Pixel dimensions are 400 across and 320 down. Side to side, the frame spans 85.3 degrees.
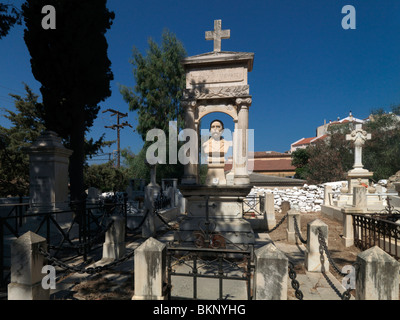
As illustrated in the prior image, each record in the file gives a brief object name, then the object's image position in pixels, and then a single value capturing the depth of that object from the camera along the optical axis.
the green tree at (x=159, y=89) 23.78
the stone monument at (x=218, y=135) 6.66
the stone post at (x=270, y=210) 10.13
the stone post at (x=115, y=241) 5.93
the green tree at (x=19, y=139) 14.73
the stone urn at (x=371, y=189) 11.03
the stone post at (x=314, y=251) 5.16
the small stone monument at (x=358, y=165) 13.12
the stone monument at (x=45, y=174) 7.70
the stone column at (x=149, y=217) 8.59
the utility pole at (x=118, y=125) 30.41
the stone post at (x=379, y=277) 2.83
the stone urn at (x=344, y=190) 12.91
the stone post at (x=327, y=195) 14.59
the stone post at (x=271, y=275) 3.01
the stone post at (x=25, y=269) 3.35
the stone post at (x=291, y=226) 7.70
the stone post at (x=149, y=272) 3.23
